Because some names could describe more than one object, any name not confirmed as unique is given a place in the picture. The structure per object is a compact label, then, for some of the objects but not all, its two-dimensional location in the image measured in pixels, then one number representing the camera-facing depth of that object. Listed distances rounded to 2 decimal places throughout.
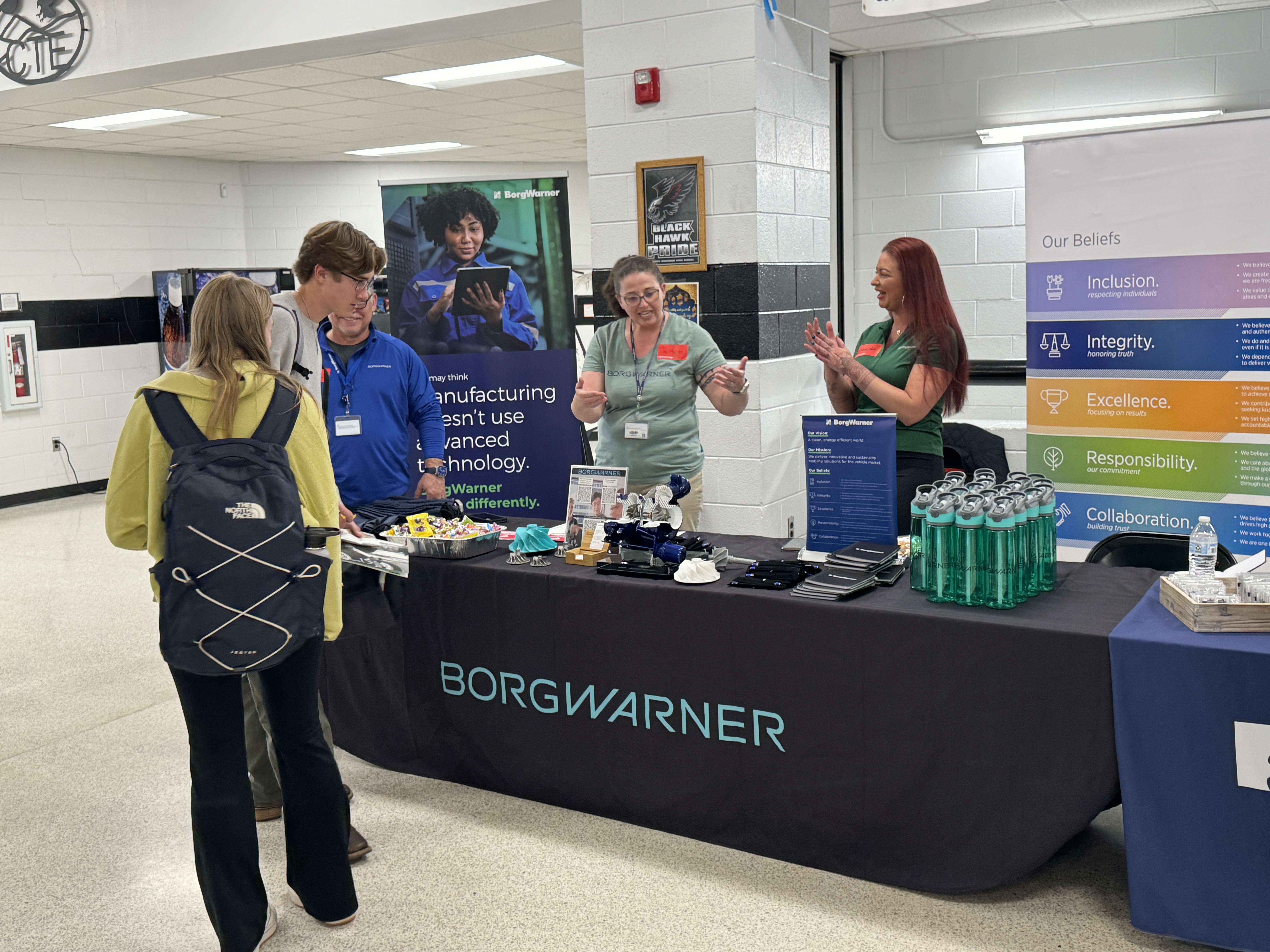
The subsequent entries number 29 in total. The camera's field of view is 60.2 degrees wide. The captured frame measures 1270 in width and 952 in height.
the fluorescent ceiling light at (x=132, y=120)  7.32
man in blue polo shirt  3.11
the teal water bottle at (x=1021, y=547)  2.28
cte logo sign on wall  5.81
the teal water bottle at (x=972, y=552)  2.25
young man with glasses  2.70
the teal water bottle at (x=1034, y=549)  2.34
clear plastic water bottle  2.23
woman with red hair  3.15
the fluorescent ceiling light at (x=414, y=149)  9.42
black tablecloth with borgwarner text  2.21
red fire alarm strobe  3.97
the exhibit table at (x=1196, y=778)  2.00
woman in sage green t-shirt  3.26
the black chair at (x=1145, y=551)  2.95
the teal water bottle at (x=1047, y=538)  2.40
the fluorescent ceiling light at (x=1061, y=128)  5.73
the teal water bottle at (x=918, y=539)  2.38
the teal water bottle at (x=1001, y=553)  2.23
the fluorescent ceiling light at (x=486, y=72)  6.25
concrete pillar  3.89
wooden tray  2.04
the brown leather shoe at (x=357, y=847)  2.68
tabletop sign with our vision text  2.56
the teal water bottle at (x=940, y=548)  2.29
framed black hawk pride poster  4.01
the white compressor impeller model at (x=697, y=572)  2.59
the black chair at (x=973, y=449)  5.52
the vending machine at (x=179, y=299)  8.86
